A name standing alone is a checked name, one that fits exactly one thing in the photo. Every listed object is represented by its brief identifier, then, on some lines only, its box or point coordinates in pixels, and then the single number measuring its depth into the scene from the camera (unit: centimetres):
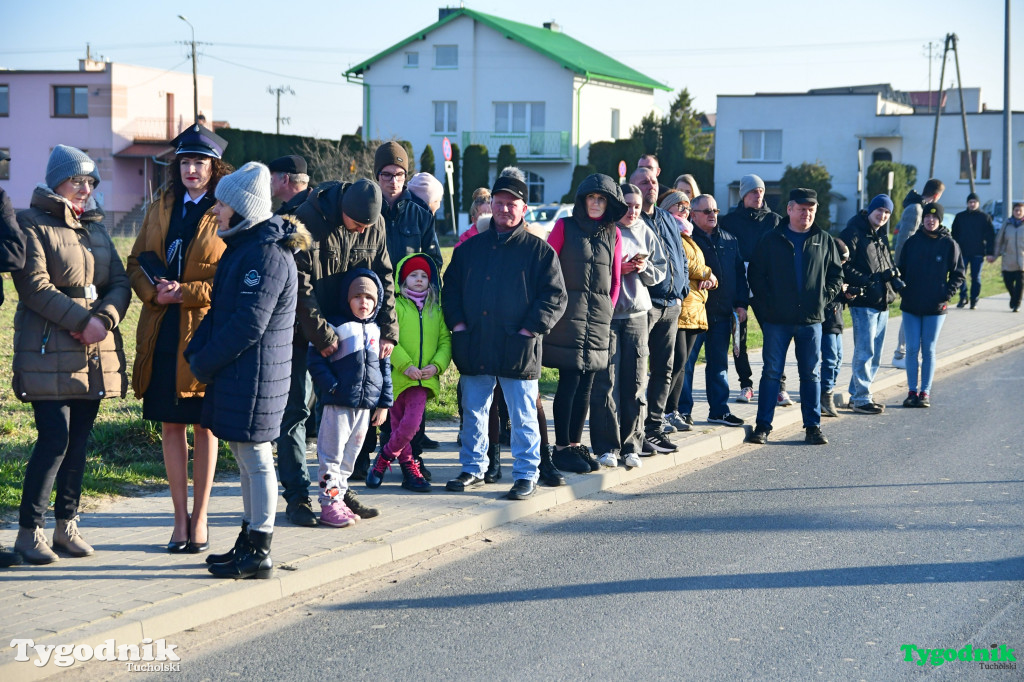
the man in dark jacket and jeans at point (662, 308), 912
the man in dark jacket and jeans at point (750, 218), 1114
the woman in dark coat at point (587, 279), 803
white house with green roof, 5906
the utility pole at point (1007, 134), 2677
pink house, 6322
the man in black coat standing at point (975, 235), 2180
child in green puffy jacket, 758
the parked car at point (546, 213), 4176
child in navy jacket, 660
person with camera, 1150
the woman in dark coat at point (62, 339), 570
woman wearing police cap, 584
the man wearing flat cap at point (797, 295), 987
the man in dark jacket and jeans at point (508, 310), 753
